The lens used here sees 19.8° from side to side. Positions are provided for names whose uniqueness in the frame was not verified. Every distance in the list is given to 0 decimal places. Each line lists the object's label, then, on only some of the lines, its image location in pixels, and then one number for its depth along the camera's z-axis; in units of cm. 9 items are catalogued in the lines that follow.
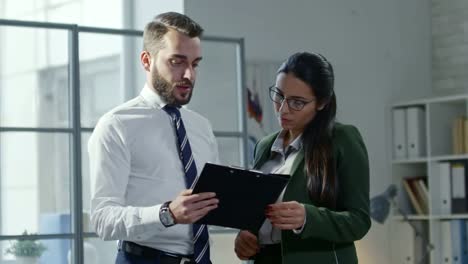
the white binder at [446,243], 846
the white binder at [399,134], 885
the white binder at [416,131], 875
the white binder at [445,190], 844
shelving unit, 857
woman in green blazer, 360
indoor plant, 590
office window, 600
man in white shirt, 344
